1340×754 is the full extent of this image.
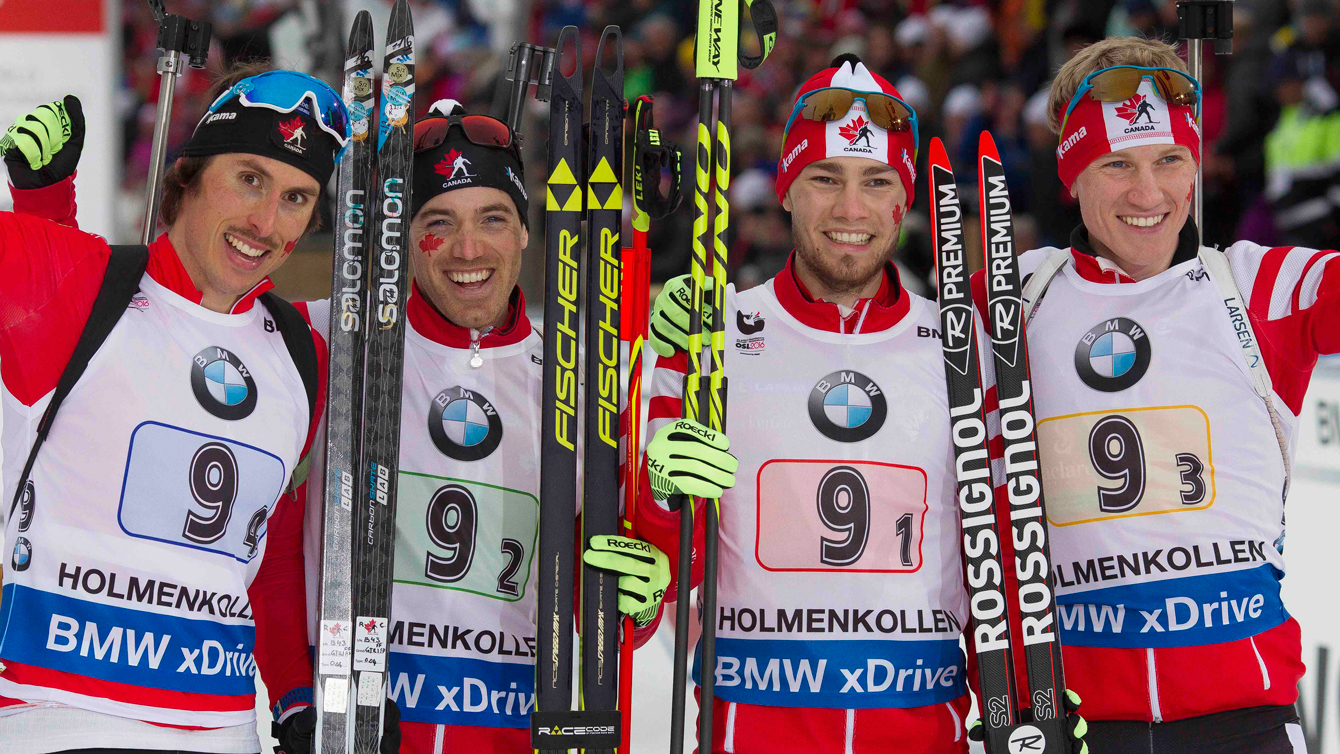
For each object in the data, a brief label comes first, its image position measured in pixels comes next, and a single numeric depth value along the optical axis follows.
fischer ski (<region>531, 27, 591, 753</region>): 4.60
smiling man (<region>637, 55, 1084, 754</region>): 4.49
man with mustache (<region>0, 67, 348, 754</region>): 3.99
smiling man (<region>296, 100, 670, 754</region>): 4.76
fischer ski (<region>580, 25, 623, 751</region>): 4.63
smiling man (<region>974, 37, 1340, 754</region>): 4.59
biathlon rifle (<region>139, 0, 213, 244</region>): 5.54
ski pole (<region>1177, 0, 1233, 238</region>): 5.53
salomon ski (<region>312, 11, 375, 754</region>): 4.56
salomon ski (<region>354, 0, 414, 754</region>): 4.57
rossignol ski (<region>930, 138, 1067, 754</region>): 4.60
